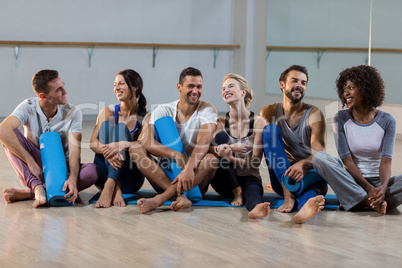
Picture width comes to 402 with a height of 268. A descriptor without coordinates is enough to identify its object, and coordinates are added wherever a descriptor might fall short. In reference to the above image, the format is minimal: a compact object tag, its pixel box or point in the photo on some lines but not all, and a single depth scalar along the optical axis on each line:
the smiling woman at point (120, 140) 5.57
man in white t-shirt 5.40
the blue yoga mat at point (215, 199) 5.62
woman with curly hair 5.33
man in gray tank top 5.43
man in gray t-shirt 5.49
